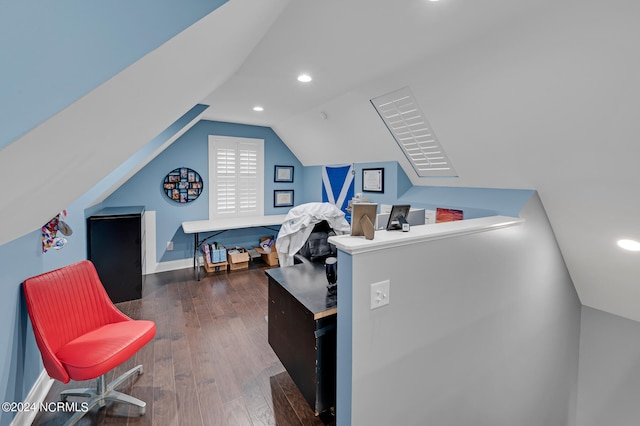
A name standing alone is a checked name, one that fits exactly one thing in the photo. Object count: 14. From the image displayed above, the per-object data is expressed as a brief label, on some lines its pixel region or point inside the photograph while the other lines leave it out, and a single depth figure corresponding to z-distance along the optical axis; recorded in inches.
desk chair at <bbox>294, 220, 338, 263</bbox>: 133.7
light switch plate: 58.5
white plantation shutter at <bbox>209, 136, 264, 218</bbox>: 201.2
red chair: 68.8
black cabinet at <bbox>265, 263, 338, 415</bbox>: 70.6
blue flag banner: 185.0
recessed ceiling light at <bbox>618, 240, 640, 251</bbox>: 93.0
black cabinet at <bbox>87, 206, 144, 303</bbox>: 135.6
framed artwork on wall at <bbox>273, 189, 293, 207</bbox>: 227.6
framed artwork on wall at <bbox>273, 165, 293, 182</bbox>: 224.5
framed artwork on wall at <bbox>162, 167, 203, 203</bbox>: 187.2
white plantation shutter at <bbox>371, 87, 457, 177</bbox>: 112.7
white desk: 178.7
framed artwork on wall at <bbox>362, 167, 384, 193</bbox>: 158.6
